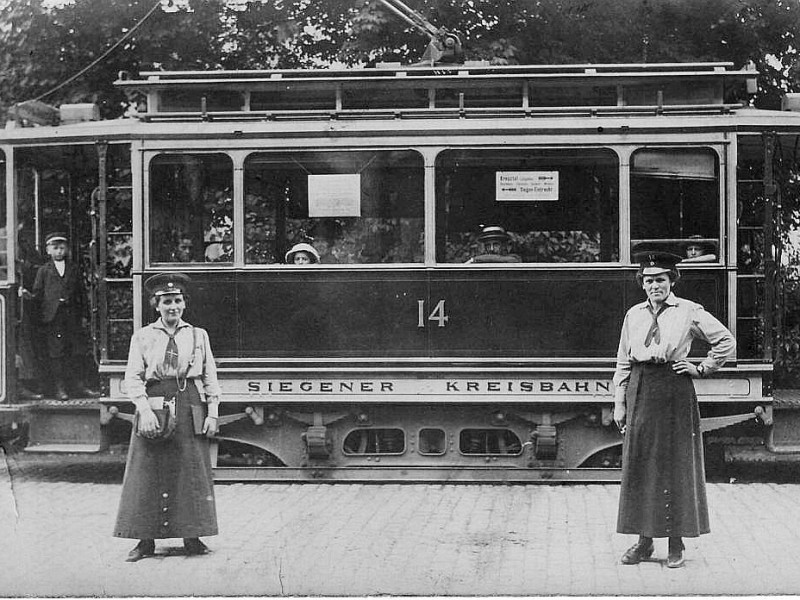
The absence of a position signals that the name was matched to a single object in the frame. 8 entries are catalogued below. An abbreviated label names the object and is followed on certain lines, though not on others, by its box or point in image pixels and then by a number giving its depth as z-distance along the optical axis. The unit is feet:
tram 22.35
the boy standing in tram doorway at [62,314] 24.02
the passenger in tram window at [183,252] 23.16
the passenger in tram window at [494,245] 22.71
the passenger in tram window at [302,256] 22.93
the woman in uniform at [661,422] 17.47
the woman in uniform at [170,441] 17.85
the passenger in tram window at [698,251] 22.12
